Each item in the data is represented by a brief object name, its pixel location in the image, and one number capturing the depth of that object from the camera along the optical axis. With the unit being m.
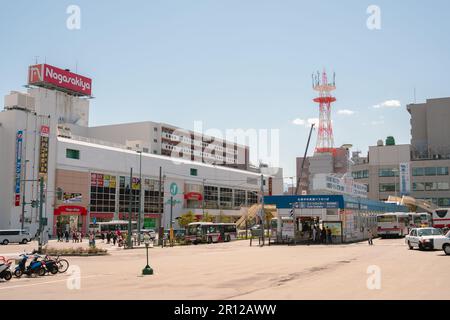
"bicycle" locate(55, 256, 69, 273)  23.77
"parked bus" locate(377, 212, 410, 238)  55.75
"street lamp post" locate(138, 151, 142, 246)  50.91
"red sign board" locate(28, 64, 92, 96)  99.88
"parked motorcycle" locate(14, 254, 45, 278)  21.66
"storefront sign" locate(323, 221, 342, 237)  48.00
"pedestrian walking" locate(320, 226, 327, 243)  47.87
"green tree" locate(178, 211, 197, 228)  75.75
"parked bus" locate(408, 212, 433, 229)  60.44
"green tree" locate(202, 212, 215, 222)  81.29
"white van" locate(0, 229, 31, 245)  58.22
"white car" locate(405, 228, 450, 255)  30.90
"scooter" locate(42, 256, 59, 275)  22.58
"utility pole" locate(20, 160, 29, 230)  66.33
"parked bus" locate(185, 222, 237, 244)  55.38
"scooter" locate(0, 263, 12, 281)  20.06
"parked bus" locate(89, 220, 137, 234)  69.19
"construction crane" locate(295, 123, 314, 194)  73.15
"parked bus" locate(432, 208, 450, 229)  50.59
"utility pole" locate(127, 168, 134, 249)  47.08
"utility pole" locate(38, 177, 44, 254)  36.99
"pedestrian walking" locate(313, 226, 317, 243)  48.90
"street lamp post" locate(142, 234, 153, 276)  21.38
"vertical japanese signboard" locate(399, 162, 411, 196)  109.31
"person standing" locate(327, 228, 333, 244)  47.69
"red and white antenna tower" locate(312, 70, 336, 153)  112.69
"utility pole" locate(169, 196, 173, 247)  51.78
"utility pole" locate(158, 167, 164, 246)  51.50
